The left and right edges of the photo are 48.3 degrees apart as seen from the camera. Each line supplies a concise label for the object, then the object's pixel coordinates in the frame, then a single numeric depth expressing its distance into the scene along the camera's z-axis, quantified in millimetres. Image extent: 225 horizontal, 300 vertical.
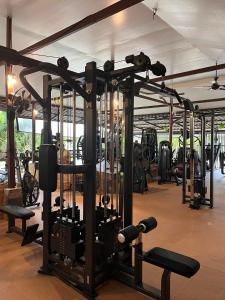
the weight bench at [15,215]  3349
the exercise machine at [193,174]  5249
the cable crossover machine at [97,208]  2137
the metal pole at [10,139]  3906
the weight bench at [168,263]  1838
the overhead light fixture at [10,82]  3779
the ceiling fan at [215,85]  5293
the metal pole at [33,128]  4846
